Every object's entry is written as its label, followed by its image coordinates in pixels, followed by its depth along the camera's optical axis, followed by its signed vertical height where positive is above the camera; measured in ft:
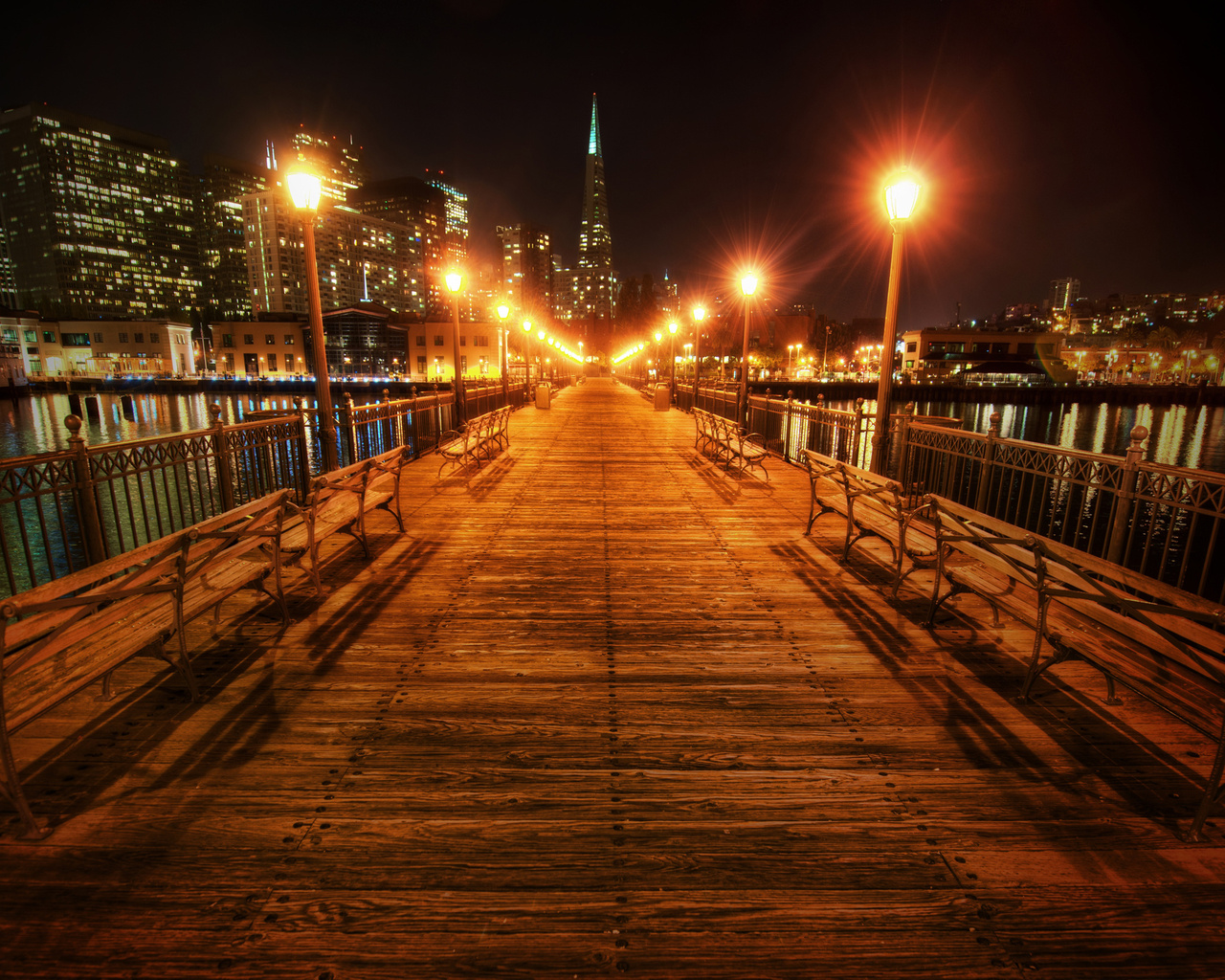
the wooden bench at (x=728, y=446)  36.47 -4.39
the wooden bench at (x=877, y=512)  16.31 -4.54
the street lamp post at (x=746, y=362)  51.22 +1.61
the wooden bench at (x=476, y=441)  36.65 -4.21
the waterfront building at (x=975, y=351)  363.76 +19.52
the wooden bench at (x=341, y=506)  16.29 -4.59
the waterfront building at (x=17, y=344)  254.88 +16.03
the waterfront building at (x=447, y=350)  282.77 +14.27
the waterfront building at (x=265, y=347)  306.76 +16.22
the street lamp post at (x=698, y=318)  79.19 +8.49
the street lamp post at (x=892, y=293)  23.25 +3.79
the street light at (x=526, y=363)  90.72 +2.52
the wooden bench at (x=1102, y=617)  8.71 -4.48
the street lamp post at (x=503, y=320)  68.18 +7.06
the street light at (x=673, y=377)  99.55 +0.51
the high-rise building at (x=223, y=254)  605.73 +130.34
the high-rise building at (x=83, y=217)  494.18 +140.53
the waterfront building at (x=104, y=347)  305.53 +15.82
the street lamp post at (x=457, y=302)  49.88 +6.75
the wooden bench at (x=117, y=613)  8.38 -4.44
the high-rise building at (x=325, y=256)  471.21 +104.36
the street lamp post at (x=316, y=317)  24.11 +2.54
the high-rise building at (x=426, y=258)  577.84 +121.36
